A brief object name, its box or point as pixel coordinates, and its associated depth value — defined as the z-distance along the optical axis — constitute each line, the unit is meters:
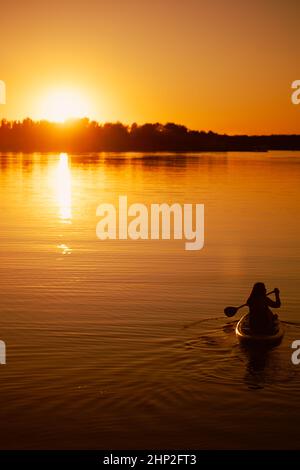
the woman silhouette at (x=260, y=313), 18.19
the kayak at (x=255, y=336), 17.98
